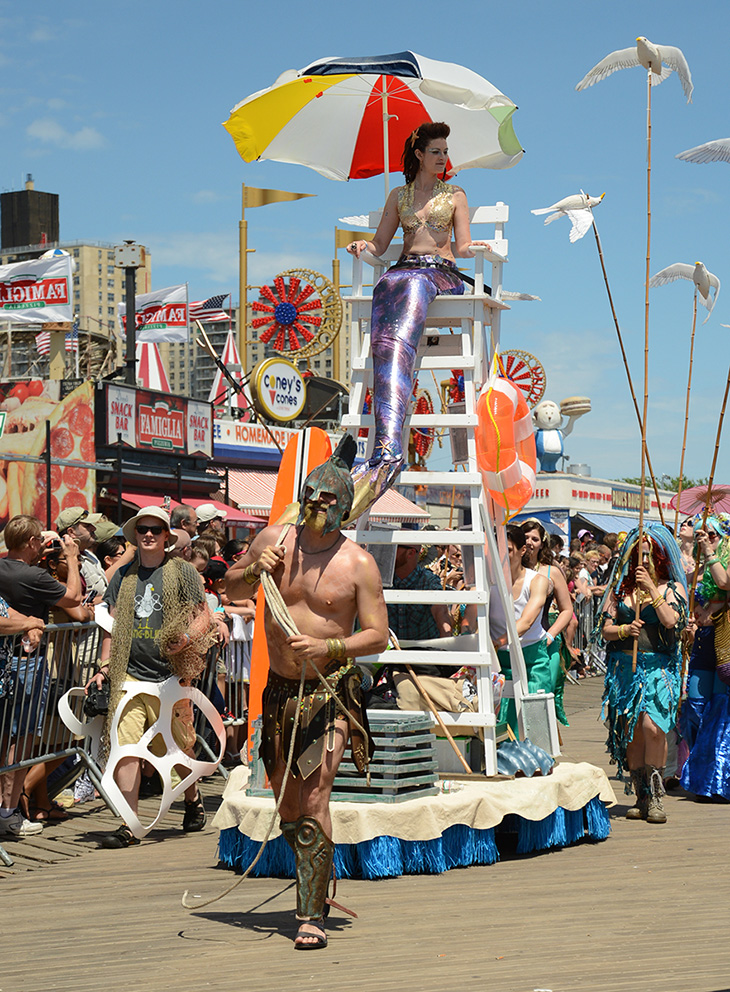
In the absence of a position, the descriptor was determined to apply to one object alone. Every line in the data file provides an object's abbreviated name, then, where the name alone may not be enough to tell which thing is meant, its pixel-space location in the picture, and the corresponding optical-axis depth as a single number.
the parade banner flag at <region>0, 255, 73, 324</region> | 28.88
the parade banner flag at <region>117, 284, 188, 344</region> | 35.16
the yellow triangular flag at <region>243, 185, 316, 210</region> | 33.81
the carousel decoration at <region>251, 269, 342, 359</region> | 33.19
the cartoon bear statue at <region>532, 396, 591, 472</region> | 37.44
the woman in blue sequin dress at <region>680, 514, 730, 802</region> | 8.74
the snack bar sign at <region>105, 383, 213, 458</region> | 24.86
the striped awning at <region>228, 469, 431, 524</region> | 28.16
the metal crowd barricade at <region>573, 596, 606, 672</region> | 19.00
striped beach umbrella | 7.97
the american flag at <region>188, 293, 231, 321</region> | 38.53
